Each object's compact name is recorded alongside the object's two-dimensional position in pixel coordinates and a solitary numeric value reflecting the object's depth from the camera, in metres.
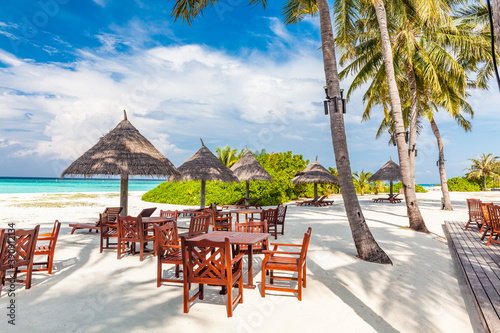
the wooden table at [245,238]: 4.05
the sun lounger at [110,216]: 8.15
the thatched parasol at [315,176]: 20.45
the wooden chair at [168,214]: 7.74
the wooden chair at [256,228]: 5.36
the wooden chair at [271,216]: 8.17
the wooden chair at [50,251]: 4.78
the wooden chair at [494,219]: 6.91
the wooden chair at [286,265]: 3.88
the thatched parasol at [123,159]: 8.45
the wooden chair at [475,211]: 8.85
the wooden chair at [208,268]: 3.35
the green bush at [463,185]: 43.03
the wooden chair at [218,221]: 8.43
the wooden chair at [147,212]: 7.99
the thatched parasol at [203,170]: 11.82
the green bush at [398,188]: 37.53
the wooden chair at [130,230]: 5.76
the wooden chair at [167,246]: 4.23
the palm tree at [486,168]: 44.81
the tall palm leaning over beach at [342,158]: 5.91
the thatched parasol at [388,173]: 23.33
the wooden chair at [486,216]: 7.24
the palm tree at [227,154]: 27.43
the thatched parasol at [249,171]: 16.55
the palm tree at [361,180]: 32.39
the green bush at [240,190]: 21.12
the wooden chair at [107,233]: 6.34
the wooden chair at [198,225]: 5.62
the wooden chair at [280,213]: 8.71
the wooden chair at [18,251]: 3.87
